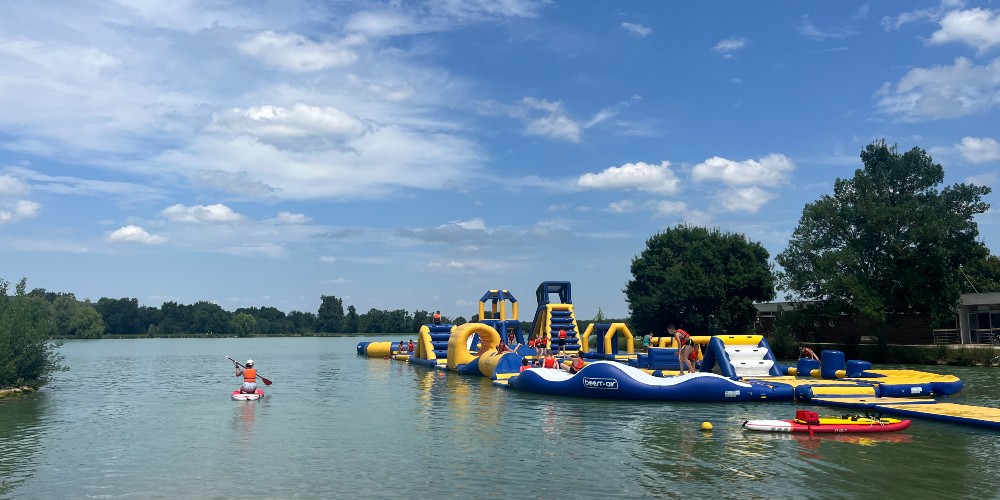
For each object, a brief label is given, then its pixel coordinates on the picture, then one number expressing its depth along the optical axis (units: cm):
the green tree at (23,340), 2969
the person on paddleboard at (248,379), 2795
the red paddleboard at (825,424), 1775
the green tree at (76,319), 12812
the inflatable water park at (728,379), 2114
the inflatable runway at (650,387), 2408
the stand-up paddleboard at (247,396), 2767
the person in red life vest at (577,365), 2986
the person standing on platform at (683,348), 2755
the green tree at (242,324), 16575
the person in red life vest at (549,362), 3058
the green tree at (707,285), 6606
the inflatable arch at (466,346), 3762
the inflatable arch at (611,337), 4638
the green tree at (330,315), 18062
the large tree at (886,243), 4744
